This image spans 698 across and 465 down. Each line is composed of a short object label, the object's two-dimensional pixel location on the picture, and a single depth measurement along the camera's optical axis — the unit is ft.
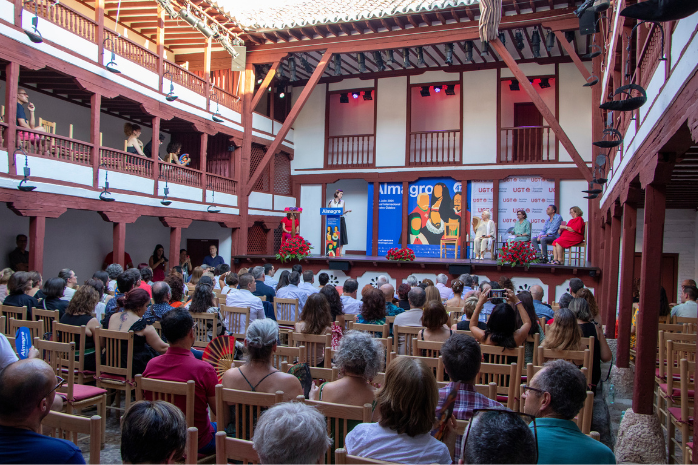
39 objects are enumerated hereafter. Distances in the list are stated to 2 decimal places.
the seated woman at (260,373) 9.14
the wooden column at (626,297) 18.10
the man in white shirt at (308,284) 22.27
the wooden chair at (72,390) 10.98
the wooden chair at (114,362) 12.34
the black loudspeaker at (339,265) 40.45
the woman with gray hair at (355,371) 8.62
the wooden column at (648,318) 13.37
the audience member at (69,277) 20.54
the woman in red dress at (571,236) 35.52
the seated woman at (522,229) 39.04
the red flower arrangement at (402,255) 38.41
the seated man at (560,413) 6.30
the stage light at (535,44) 40.30
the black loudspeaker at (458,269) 36.37
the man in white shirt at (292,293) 21.60
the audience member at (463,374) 8.27
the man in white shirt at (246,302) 18.19
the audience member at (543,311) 19.03
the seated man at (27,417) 5.77
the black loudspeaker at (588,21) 20.77
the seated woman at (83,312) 14.28
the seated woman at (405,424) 6.50
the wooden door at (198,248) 51.06
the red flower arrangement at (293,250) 41.78
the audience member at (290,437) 5.32
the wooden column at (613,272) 22.89
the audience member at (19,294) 16.76
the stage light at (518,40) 43.32
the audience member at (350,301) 19.67
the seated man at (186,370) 9.25
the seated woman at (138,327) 12.57
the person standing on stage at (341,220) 45.68
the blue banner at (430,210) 49.96
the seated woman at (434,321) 13.53
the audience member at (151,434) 5.43
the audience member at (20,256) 32.63
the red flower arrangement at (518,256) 35.78
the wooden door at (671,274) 38.22
